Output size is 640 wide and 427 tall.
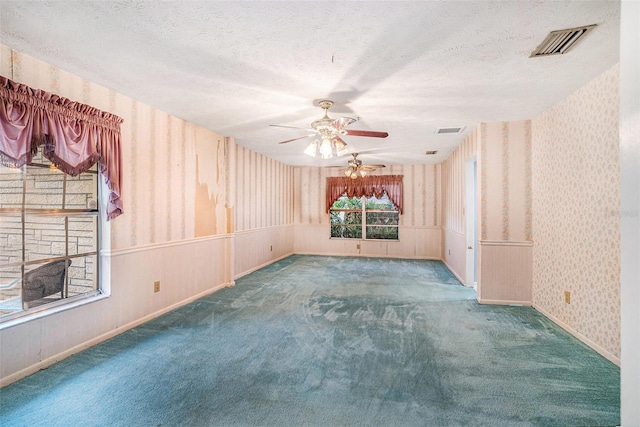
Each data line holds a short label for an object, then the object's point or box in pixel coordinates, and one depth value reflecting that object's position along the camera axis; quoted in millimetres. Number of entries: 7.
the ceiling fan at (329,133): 2969
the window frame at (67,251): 2311
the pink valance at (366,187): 7816
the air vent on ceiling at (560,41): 2012
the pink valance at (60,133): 2119
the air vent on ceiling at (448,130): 4346
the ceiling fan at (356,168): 6012
